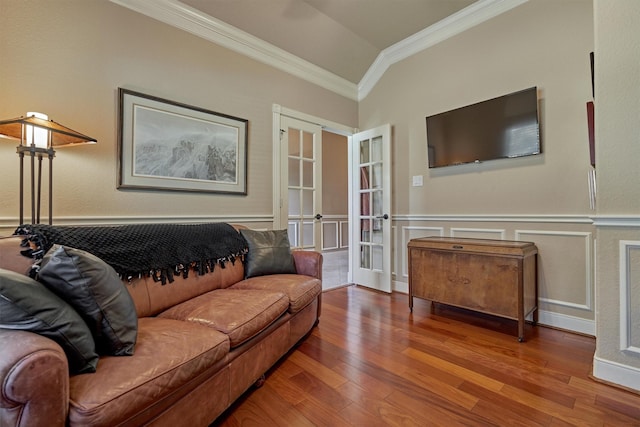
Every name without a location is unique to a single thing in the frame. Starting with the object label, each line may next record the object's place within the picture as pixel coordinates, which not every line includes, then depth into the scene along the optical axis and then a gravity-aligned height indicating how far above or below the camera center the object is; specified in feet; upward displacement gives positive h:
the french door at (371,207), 11.18 +0.42
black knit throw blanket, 4.56 -0.53
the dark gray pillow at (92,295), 3.33 -0.93
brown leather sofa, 2.42 -1.71
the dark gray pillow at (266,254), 7.54 -1.01
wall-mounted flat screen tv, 7.85 +2.67
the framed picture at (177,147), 7.14 +2.05
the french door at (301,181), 10.51 +1.46
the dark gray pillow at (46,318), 2.76 -1.02
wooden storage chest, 6.98 -1.60
